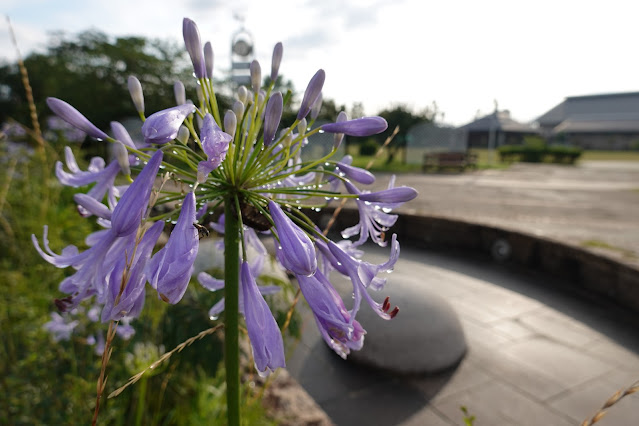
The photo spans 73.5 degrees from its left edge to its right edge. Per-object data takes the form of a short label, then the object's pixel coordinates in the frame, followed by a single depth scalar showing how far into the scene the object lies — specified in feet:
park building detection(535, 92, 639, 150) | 220.84
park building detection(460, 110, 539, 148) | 201.36
